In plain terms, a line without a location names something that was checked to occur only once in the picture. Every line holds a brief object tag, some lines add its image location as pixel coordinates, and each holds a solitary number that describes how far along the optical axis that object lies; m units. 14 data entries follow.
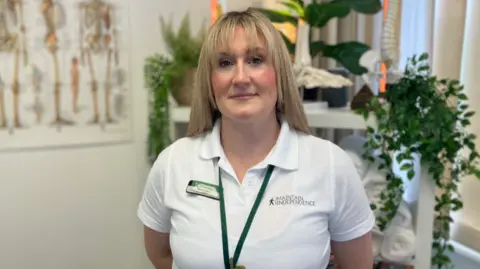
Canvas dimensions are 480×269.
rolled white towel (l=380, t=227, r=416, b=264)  1.51
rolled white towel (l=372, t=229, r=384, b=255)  1.61
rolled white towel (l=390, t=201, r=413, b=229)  1.54
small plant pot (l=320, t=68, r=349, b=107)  1.81
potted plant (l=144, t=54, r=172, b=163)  1.97
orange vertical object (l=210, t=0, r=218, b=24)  2.08
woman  1.10
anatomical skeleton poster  1.76
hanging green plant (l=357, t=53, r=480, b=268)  1.37
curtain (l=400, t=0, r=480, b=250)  1.68
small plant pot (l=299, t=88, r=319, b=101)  1.83
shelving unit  1.47
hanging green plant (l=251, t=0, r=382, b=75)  1.77
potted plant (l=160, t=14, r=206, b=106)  1.95
